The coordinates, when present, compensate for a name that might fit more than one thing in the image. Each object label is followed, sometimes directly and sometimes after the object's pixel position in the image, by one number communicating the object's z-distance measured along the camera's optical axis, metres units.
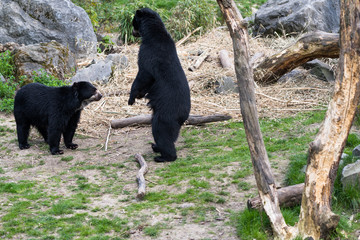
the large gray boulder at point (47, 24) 22.34
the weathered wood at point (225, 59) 20.92
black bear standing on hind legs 12.91
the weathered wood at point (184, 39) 25.23
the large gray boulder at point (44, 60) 19.55
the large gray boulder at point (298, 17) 23.06
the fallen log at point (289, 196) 9.09
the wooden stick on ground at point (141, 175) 10.46
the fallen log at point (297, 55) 16.33
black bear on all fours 14.00
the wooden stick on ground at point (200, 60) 21.44
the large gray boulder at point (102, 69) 20.16
